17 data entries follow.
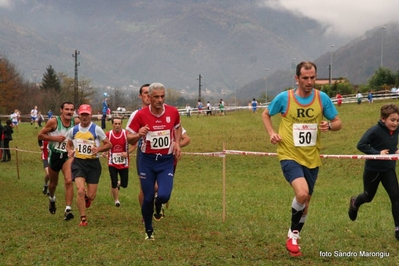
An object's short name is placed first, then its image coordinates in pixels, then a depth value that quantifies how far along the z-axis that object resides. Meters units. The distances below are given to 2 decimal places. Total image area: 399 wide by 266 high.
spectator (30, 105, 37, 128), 47.91
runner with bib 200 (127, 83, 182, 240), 7.96
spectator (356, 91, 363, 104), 56.33
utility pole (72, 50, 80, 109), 74.86
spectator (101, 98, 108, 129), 39.19
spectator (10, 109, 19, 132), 44.79
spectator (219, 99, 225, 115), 57.35
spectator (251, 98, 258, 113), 56.28
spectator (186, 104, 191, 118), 58.53
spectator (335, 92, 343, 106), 52.25
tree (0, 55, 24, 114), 92.75
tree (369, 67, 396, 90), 77.91
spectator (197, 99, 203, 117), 61.85
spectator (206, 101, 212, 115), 59.00
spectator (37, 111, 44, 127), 47.62
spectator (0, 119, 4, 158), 25.97
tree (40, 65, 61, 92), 119.00
